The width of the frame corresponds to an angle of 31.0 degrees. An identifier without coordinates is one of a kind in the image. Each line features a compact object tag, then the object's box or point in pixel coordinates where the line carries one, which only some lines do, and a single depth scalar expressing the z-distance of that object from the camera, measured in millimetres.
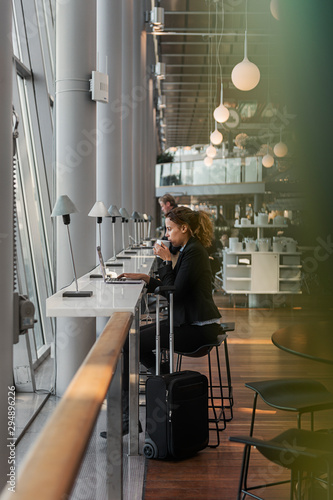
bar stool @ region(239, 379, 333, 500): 2402
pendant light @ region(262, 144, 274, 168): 14680
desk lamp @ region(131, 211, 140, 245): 8190
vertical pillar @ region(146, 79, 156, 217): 15049
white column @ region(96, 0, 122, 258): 6344
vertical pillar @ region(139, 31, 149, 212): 11399
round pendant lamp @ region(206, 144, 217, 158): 13602
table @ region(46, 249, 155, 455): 2570
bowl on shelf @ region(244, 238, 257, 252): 9883
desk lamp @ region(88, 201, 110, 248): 3811
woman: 3600
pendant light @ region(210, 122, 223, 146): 11117
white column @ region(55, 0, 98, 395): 4184
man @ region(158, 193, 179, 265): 7359
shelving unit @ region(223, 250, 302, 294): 9625
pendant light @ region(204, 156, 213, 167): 16550
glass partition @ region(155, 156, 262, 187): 20500
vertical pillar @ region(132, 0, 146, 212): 10094
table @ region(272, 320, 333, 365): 1984
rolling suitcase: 3174
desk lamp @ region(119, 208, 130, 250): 6270
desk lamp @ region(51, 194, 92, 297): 2921
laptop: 3651
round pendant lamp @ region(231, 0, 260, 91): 5598
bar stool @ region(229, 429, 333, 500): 1765
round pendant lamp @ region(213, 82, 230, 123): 8297
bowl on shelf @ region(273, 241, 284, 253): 9742
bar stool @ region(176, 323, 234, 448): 3581
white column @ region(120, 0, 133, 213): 8383
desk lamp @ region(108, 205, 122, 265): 5188
